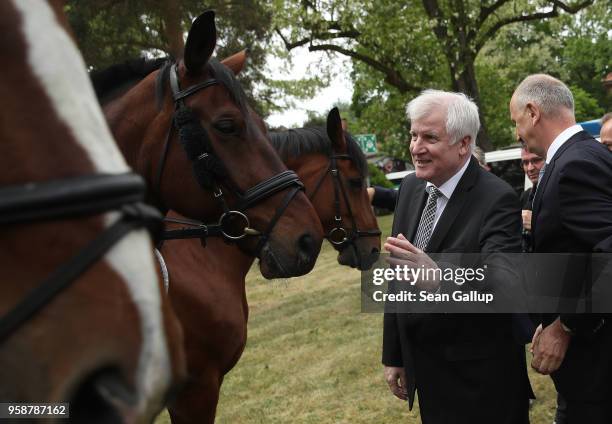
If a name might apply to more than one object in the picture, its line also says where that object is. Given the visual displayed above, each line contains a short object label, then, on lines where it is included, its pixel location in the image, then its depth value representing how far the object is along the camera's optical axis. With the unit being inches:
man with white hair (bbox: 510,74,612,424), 119.0
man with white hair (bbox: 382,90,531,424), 124.9
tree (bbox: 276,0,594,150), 657.0
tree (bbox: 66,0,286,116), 550.9
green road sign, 530.3
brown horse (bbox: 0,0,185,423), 44.2
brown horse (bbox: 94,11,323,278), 125.1
